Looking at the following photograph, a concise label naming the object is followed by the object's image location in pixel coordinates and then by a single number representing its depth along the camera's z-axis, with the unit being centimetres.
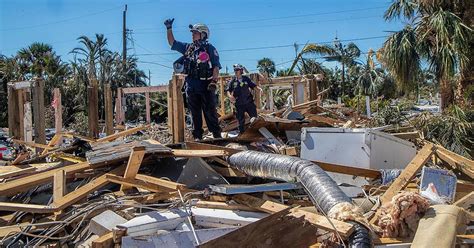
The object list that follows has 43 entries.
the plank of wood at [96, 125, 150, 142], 831
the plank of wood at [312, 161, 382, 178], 519
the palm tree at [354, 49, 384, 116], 4161
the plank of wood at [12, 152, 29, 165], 721
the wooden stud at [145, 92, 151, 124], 1223
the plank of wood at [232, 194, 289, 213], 386
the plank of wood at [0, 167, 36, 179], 569
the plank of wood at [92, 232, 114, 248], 346
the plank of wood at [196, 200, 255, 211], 404
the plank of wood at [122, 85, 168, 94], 1150
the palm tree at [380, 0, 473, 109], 1027
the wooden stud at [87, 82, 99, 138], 1055
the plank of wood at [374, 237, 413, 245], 328
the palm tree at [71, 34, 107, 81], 3669
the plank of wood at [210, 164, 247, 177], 512
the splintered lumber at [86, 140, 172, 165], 525
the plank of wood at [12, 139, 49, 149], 830
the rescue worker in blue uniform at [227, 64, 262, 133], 805
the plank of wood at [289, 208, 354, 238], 312
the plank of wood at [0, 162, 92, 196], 496
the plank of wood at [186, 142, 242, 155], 552
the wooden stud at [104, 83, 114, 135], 1119
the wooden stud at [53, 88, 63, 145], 1068
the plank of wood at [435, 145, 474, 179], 559
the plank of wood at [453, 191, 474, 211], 410
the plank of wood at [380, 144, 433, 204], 419
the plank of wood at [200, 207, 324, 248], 324
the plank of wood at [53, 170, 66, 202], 466
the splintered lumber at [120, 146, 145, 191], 480
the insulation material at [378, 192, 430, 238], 335
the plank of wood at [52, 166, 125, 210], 438
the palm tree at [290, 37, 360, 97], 4753
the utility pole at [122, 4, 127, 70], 3724
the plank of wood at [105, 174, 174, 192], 455
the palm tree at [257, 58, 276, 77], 5137
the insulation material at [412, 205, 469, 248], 299
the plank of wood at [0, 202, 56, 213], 429
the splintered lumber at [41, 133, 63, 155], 894
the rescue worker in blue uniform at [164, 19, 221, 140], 655
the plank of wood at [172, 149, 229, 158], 510
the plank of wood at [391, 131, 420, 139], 679
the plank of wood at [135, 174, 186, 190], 442
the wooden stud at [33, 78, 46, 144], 909
